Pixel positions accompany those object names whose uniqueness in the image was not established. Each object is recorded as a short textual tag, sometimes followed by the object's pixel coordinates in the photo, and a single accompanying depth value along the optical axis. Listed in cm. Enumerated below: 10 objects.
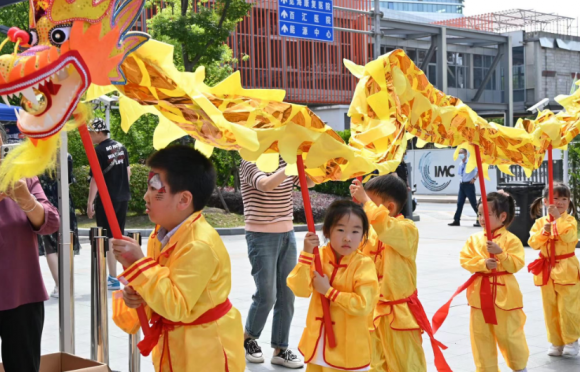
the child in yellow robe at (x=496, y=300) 465
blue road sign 1589
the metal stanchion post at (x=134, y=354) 413
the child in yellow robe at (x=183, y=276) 249
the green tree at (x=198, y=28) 1392
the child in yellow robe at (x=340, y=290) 351
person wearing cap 733
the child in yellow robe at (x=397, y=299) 419
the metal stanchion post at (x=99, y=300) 416
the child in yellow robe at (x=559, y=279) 531
